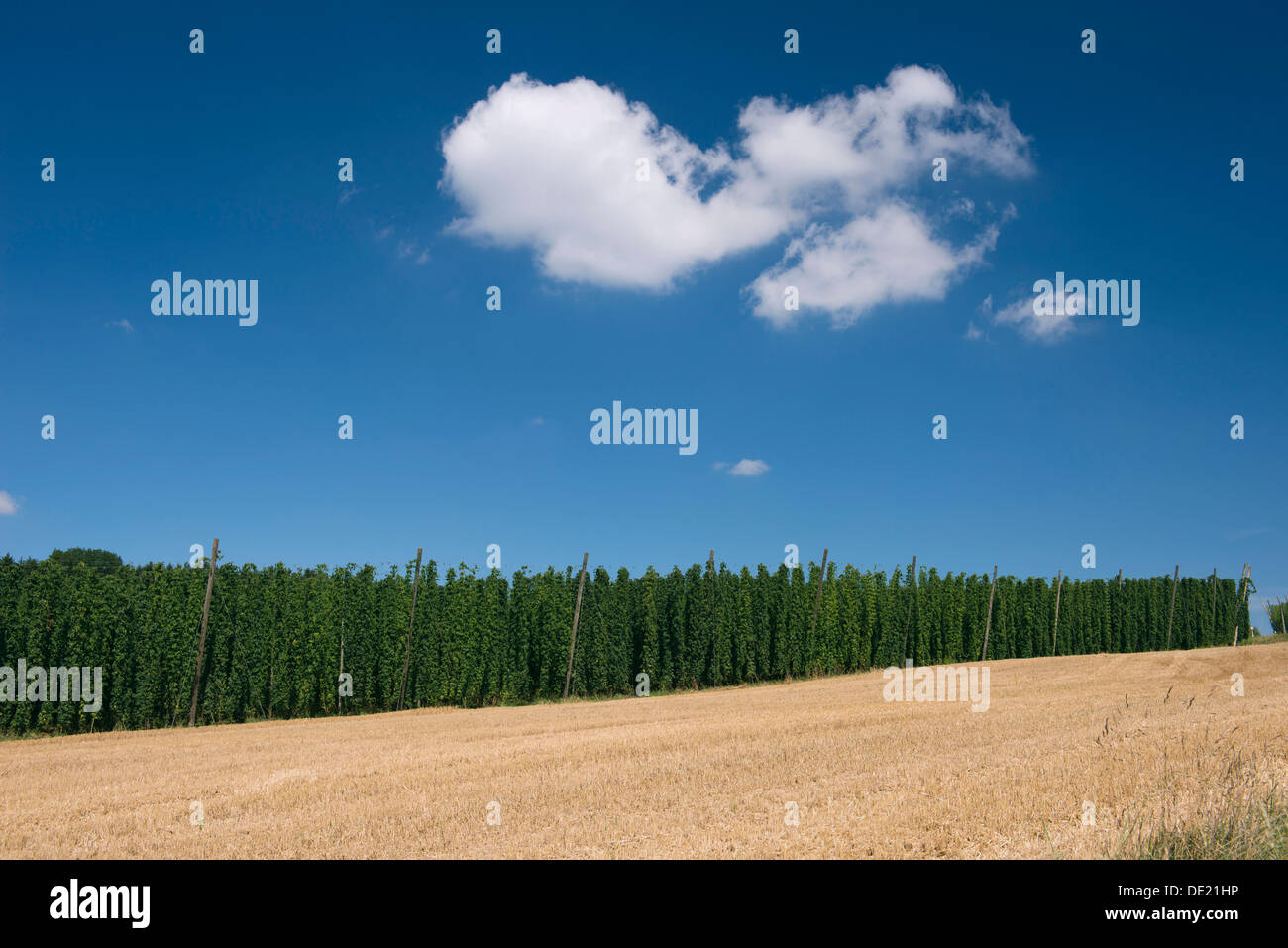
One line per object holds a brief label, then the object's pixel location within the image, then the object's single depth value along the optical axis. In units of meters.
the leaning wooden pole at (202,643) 24.83
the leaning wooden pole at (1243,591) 66.26
